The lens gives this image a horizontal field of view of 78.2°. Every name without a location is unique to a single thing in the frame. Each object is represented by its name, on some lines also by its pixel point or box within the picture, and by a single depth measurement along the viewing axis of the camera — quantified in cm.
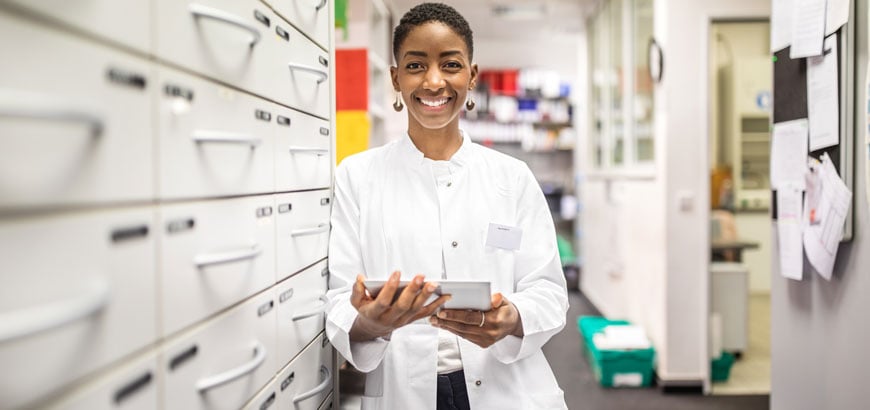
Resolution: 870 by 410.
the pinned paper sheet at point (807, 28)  164
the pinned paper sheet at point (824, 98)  159
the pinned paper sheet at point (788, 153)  177
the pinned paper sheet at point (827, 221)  156
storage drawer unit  47
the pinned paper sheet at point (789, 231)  178
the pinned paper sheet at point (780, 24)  182
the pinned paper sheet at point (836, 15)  153
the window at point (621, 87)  392
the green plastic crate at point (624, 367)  333
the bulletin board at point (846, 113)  154
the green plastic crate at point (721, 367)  335
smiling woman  120
